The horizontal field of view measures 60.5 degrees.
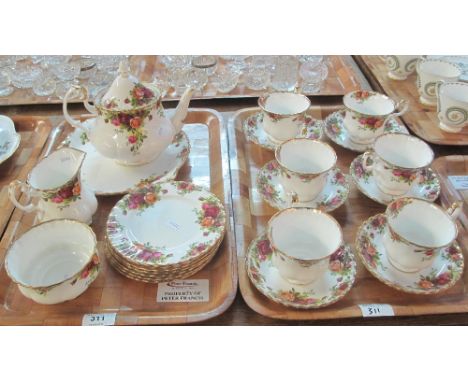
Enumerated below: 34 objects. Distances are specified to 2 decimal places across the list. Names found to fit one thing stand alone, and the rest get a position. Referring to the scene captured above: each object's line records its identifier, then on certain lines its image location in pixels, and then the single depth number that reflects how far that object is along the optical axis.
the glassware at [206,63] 1.56
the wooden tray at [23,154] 1.02
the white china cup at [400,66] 1.50
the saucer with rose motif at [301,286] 0.78
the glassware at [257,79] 1.48
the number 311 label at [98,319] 0.77
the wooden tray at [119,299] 0.78
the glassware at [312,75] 1.46
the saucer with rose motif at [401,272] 0.81
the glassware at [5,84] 1.43
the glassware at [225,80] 1.46
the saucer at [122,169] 1.03
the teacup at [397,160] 0.97
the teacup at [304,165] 0.94
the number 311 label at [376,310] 0.78
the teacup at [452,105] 1.23
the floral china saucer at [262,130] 1.20
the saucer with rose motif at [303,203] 0.99
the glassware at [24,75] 1.47
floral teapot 0.97
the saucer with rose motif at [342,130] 1.19
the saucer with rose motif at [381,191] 1.01
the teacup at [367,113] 1.15
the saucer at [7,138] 1.15
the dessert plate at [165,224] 0.86
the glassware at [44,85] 1.43
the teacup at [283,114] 1.14
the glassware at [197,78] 1.46
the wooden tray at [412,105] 1.25
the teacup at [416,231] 0.79
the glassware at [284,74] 1.51
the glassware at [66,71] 1.51
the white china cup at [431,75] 1.37
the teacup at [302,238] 0.78
